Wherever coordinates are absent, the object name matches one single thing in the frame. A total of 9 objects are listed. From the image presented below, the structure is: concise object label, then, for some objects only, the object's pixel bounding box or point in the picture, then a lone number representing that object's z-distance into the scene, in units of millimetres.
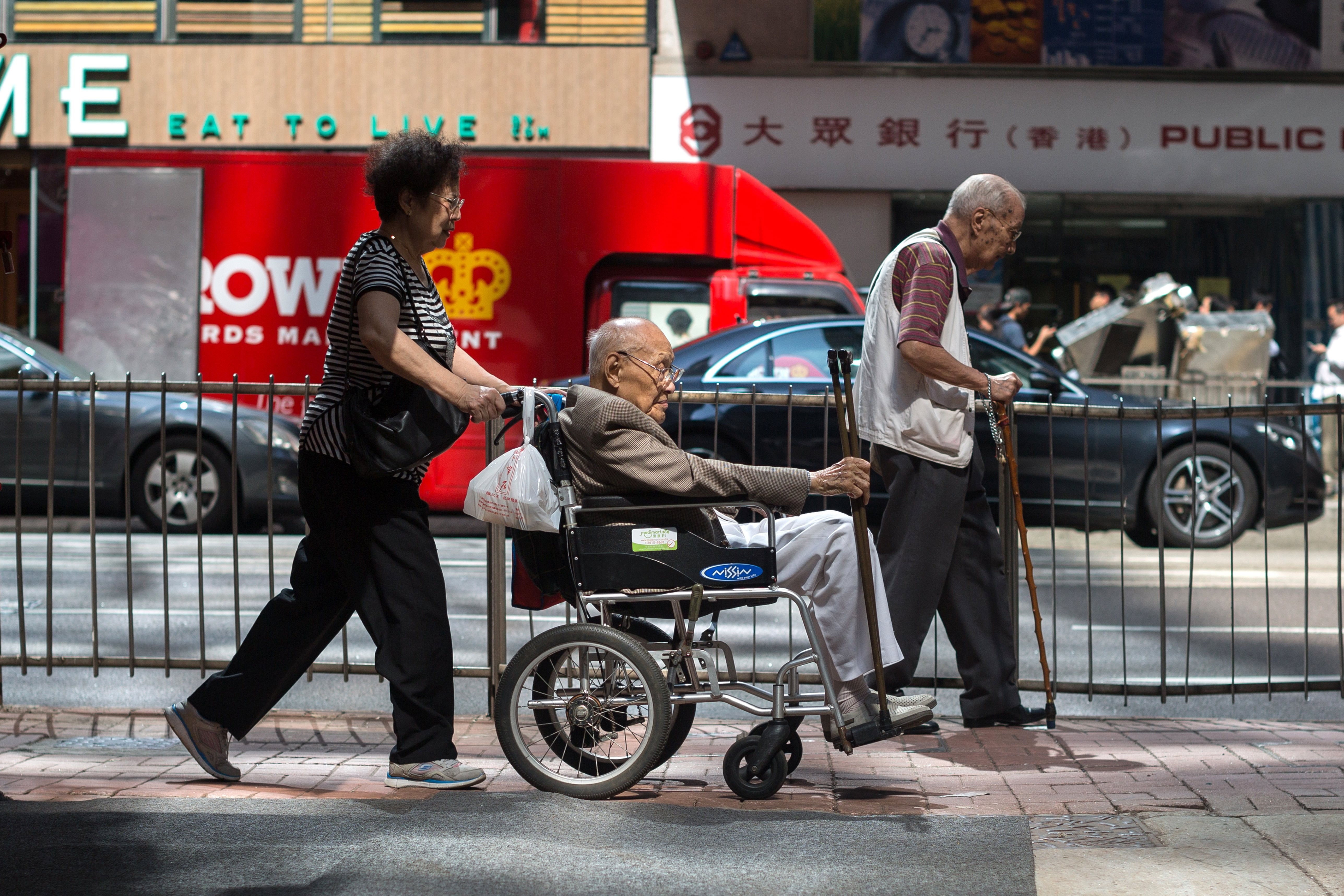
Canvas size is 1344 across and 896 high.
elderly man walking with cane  5270
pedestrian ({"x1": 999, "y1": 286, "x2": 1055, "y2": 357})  15688
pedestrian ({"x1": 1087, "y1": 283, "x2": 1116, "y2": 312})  18219
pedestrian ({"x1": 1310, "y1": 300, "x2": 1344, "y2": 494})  14641
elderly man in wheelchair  4398
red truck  12812
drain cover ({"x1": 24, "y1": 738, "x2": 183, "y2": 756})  5230
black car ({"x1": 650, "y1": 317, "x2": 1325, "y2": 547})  9688
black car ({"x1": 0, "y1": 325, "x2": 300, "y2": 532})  10969
